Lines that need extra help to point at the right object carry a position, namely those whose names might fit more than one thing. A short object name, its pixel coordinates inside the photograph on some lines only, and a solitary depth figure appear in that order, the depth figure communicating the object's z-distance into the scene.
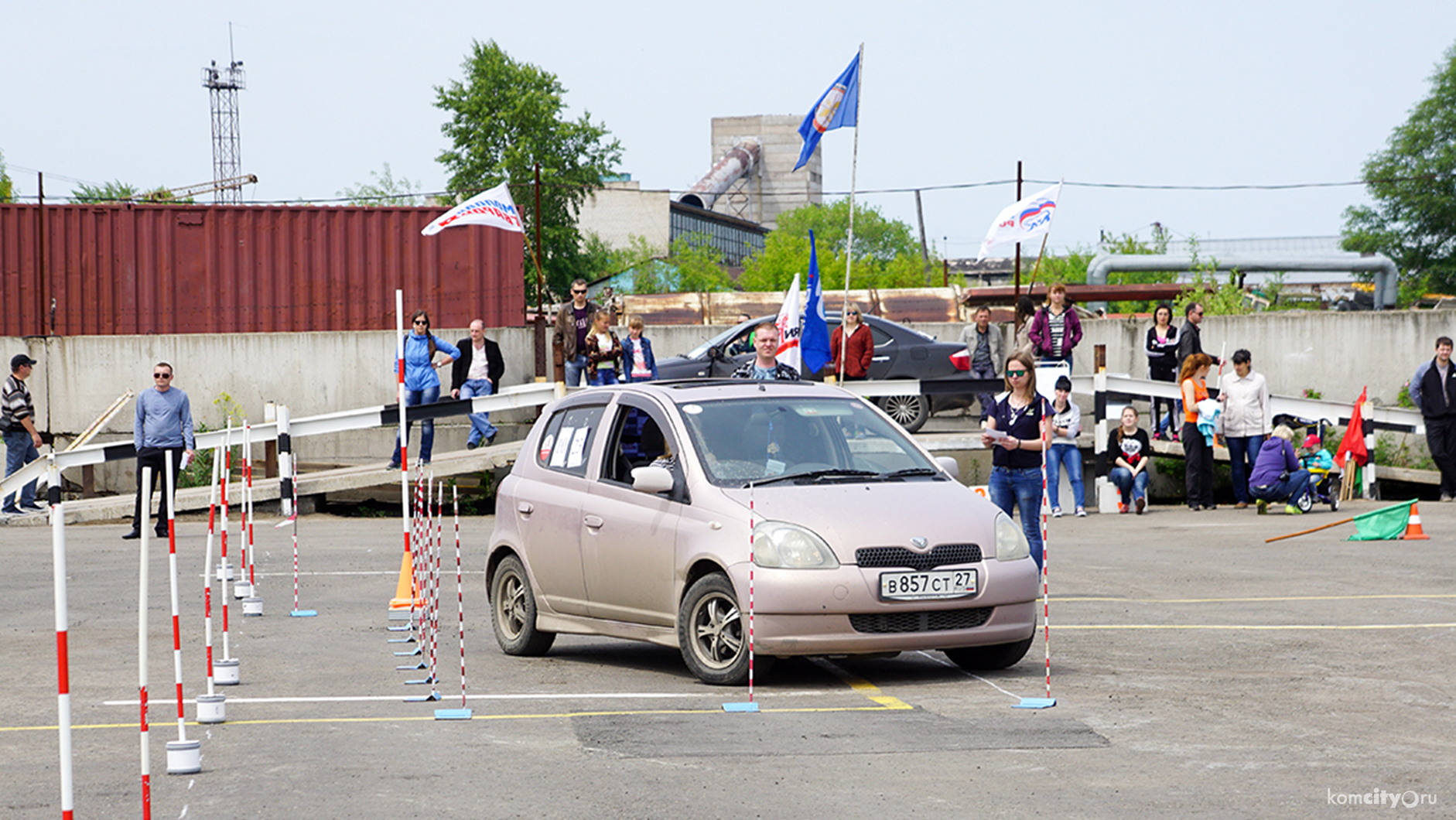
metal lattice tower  97.38
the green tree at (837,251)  103.81
